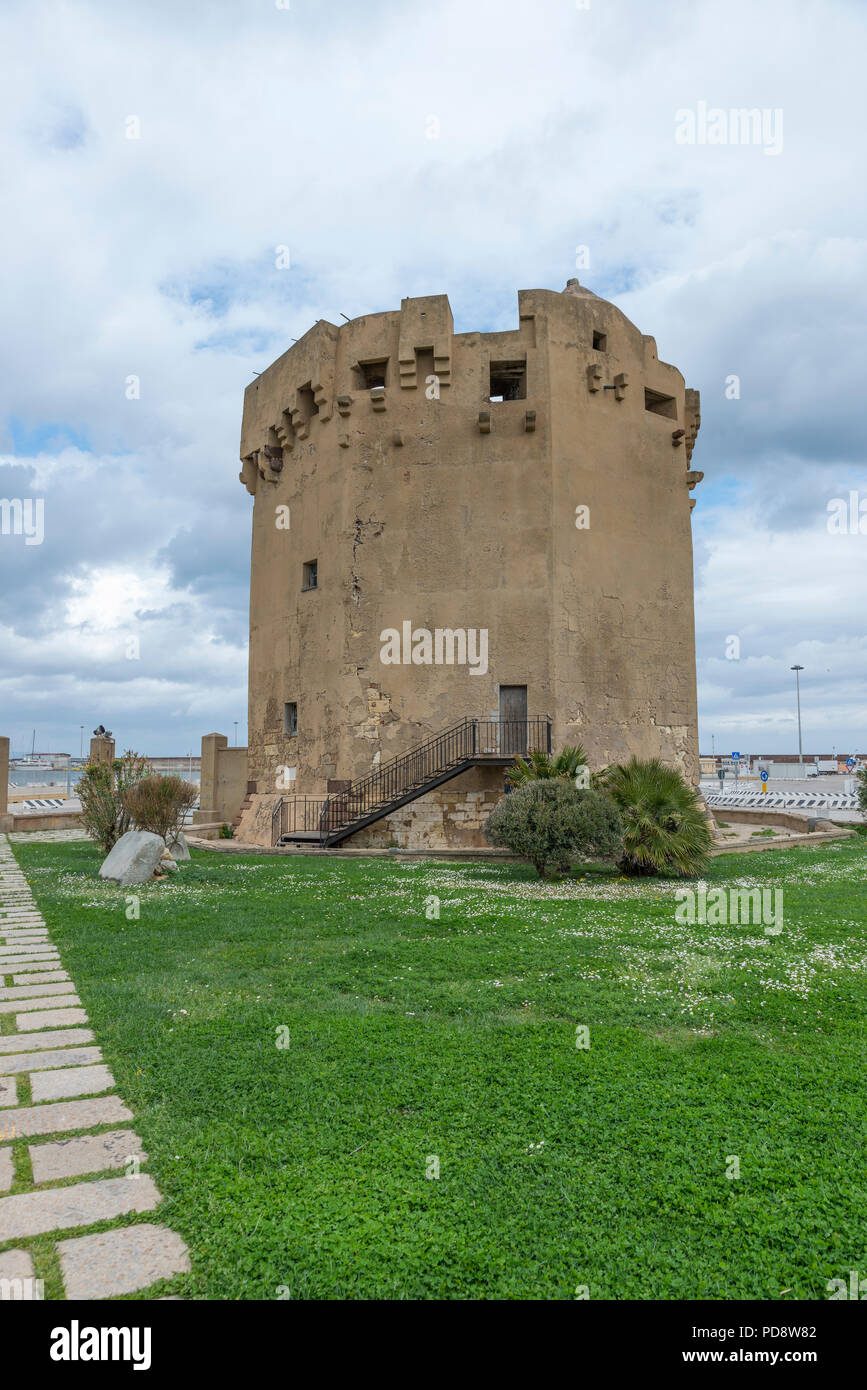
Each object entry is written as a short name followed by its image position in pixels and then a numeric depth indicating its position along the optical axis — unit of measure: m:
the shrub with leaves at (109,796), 14.05
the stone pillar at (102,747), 26.72
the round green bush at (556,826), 12.09
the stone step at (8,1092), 4.07
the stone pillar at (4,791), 23.48
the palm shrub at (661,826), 12.41
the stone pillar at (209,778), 26.56
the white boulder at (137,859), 11.91
